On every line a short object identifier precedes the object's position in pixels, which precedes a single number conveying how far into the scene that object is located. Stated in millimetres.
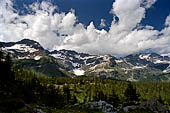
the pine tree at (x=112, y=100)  109719
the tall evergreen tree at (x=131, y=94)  96562
